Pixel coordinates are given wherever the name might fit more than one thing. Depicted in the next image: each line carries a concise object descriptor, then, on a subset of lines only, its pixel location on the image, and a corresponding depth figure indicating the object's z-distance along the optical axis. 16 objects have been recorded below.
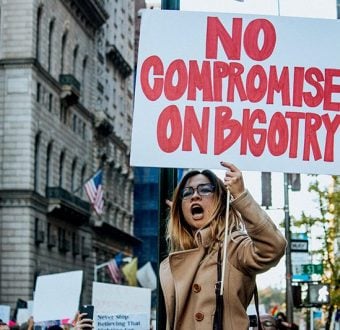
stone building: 44.38
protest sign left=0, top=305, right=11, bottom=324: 15.43
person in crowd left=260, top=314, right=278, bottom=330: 9.58
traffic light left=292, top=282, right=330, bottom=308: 20.77
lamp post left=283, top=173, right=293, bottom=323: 26.28
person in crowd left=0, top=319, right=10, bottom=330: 11.51
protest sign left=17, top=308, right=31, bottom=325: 19.43
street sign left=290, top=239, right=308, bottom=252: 25.69
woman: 4.19
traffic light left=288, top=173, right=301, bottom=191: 26.96
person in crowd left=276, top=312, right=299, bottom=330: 12.83
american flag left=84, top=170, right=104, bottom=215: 43.03
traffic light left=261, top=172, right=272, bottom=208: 26.11
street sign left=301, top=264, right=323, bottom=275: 25.27
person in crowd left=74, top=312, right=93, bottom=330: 5.03
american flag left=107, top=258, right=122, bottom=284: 43.25
